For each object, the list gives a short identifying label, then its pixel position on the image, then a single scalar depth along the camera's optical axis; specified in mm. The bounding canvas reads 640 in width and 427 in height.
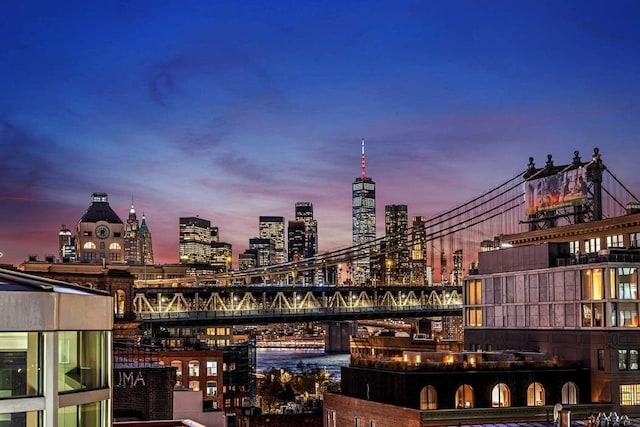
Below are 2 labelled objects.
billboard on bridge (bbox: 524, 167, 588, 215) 94125
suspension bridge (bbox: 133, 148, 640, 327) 150875
